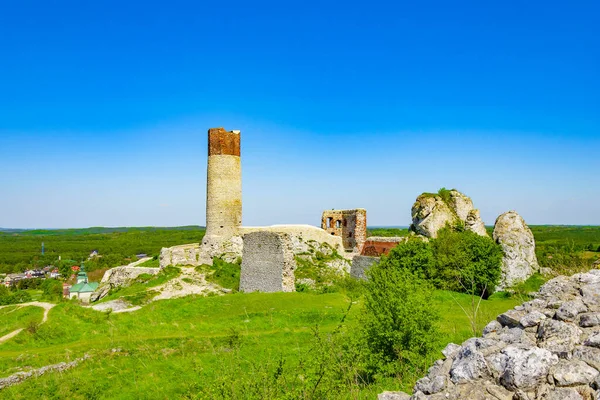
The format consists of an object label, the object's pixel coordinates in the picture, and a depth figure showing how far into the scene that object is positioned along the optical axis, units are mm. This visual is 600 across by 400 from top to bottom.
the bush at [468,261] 23266
